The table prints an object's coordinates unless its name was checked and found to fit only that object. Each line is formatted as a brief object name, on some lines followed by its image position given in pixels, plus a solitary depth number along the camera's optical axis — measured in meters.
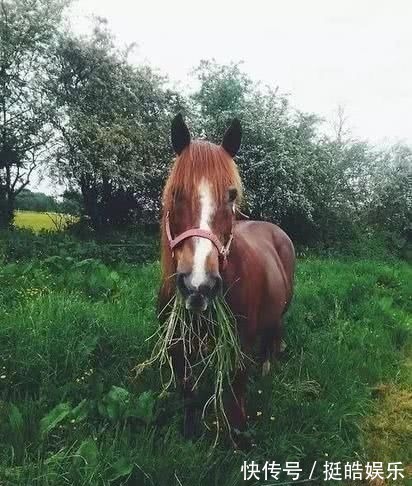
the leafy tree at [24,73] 10.21
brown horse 2.45
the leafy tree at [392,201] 17.02
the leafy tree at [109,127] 10.64
